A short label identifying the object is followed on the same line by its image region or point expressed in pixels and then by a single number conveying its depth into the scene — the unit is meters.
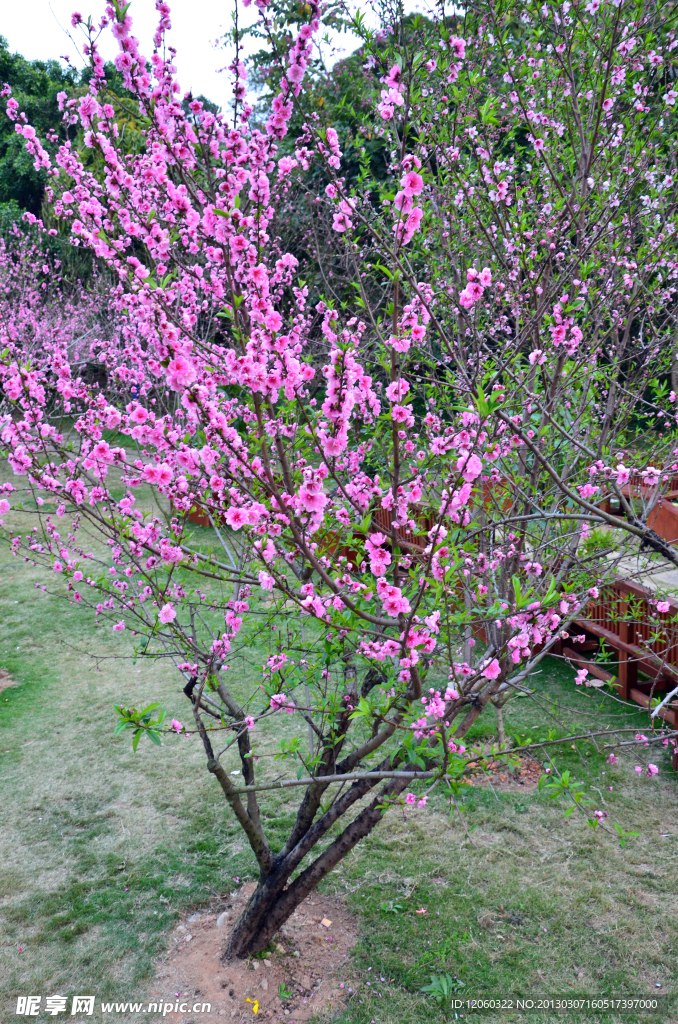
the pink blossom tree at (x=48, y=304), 11.95
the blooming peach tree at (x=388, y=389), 2.15
